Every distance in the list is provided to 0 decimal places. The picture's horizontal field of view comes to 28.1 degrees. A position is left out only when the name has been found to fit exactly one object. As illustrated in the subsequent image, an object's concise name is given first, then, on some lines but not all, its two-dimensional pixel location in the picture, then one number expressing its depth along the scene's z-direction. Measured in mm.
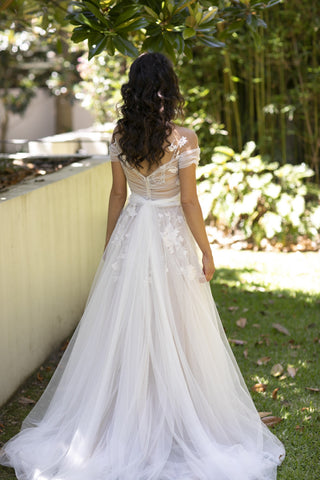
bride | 3117
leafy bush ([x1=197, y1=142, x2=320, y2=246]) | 8031
